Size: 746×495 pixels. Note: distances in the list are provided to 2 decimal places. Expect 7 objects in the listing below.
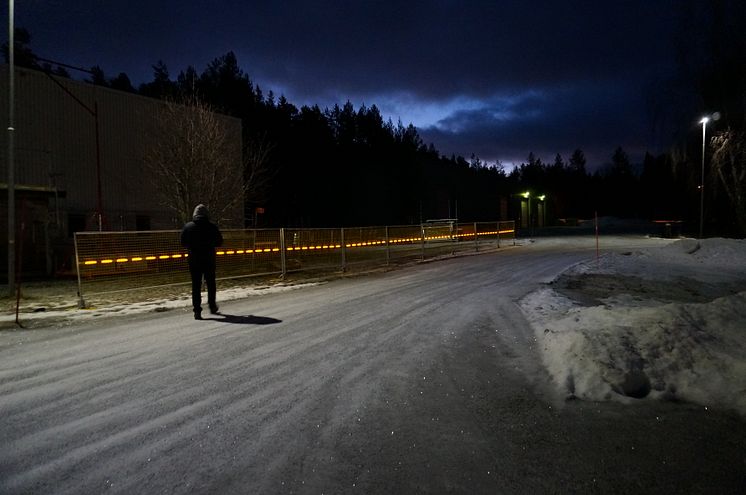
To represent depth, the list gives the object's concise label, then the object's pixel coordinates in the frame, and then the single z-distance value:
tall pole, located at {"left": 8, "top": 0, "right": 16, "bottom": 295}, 10.88
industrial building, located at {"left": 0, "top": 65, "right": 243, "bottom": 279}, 18.00
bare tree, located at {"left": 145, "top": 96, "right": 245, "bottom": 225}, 17.09
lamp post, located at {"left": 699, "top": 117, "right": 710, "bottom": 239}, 26.67
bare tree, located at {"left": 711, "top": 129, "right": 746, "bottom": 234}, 27.39
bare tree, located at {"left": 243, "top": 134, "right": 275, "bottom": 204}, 20.57
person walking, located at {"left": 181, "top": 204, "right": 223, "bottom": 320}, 7.50
